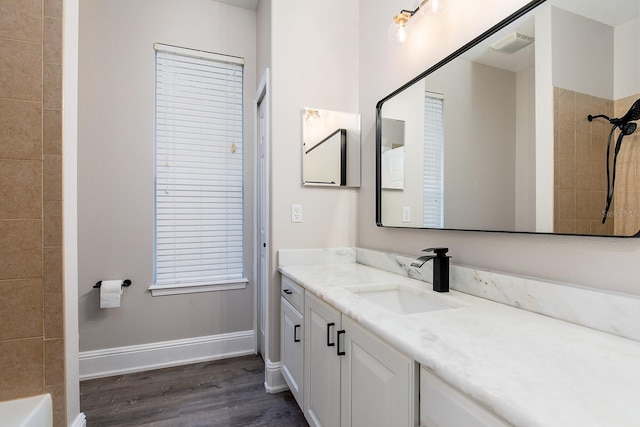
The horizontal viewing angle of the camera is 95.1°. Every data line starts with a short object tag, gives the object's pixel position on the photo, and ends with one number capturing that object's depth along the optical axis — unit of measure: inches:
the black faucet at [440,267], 49.8
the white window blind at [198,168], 93.8
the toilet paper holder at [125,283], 86.2
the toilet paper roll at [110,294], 83.3
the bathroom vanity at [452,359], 20.4
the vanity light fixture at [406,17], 56.4
